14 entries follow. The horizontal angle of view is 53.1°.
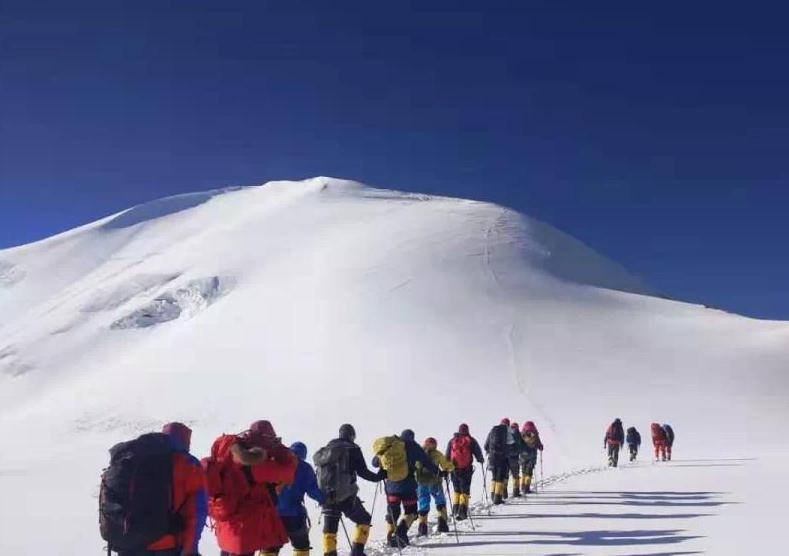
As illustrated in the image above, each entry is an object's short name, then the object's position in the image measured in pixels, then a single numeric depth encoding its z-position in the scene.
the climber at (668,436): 28.27
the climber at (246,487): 6.66
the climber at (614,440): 26.23
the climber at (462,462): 14.21
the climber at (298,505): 8.61
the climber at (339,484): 9.71
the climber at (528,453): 18.48
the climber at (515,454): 16.57
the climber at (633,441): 29.86
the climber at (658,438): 28.02
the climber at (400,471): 11.45
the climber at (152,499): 5.44
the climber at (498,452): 16.25
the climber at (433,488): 12.52
